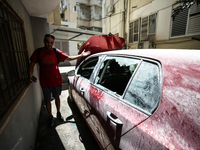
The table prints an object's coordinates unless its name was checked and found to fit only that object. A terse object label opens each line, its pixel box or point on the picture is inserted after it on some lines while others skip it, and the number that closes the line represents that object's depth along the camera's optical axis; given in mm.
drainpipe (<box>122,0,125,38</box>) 8872
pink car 667
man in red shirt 2145
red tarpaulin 2952
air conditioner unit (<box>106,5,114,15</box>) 10494
